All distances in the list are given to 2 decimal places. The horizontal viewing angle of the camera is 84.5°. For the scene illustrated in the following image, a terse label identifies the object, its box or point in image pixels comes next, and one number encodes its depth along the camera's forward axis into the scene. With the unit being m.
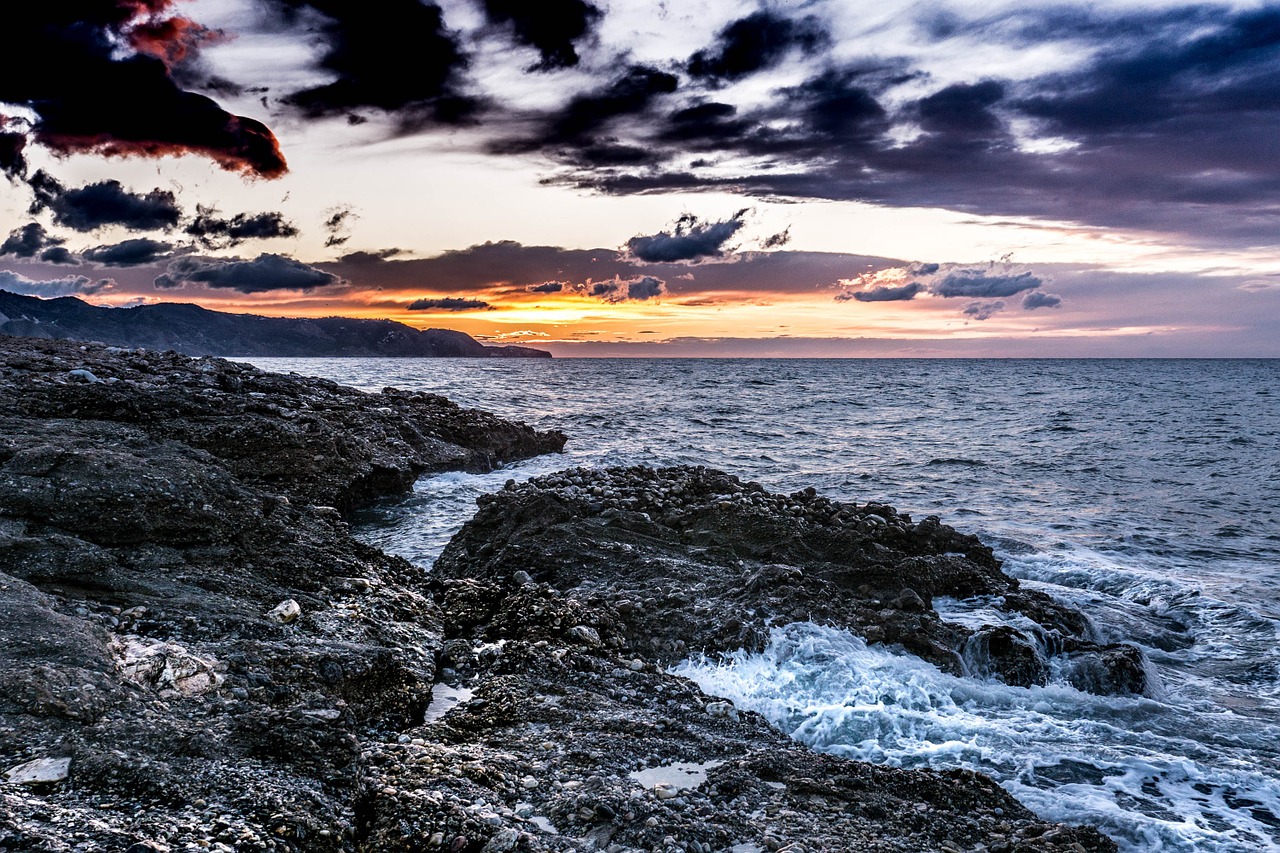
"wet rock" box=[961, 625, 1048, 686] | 9.74
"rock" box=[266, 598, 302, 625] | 8.03
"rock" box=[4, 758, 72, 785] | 4.52
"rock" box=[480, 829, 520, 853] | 5.04
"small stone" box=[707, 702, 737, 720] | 7.88
